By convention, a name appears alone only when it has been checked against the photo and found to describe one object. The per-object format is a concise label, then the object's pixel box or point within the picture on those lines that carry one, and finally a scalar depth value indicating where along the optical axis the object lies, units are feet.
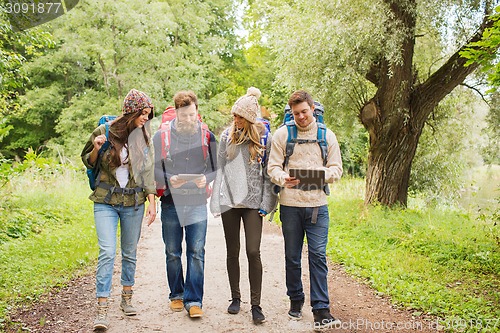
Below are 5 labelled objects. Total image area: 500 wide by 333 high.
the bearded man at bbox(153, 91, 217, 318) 14.82
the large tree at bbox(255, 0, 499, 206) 28.66
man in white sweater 14.16
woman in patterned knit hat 13.91
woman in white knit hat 14.56
